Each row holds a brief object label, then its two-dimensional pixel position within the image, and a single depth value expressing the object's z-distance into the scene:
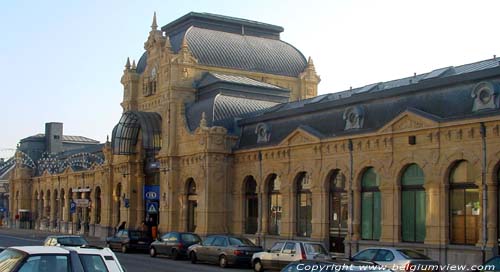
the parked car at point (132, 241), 46.66
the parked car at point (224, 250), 35.88
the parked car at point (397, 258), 26.22
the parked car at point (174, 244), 41.03
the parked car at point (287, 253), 31.58
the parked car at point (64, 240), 30.49
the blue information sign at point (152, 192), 54.28
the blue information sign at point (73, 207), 66.12
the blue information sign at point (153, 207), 51.25
